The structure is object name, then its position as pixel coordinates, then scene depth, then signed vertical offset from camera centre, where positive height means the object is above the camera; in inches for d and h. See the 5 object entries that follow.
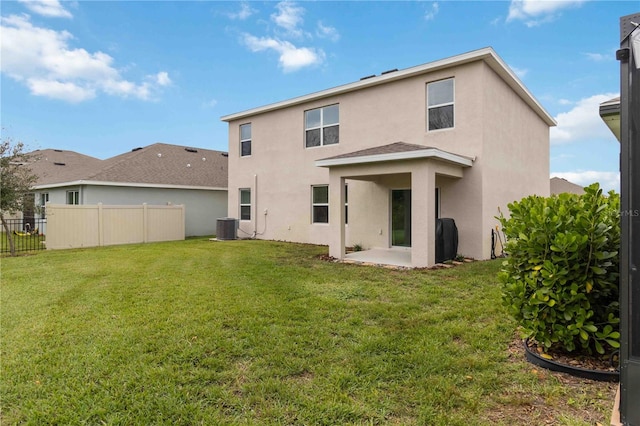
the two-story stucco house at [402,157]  375.6 +73.6
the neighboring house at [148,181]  673.6 +68.6
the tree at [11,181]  431.4 +43.1
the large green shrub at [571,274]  120.2 -21.2
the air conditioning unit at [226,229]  610.9 -25.0
